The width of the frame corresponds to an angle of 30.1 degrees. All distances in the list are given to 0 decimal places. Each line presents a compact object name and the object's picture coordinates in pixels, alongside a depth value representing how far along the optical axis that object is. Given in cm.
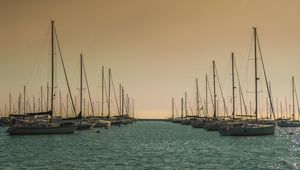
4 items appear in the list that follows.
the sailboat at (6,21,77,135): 8738
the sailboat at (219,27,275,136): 8706
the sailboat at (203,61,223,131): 11706
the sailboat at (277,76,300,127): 16438
